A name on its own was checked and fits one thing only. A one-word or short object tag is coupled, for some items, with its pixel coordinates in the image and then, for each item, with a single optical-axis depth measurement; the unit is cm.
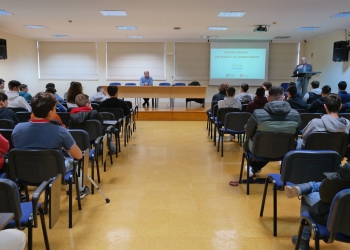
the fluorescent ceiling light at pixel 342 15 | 733
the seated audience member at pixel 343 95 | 609
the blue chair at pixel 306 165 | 237
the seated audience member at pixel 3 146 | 245
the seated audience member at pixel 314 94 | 653
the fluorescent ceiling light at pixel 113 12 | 722
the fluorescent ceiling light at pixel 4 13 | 720
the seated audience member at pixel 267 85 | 697
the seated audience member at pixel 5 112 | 372
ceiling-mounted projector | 909
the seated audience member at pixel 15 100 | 525
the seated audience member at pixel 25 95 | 686
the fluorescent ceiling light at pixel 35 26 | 945
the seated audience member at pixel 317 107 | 505
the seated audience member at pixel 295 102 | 510
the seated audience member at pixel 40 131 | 244
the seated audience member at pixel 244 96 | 657
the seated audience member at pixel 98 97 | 693
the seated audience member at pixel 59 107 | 544
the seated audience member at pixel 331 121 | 297
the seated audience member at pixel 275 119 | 327
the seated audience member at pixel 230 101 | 571
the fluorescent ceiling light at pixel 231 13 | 727
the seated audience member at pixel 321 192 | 164
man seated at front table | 1080
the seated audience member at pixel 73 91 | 481
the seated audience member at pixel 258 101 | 500
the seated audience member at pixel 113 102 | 558
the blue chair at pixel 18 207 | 173
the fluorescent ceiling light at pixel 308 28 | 977
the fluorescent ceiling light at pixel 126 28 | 968
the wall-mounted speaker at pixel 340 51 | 972
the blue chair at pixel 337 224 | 160
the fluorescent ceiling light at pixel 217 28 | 979
